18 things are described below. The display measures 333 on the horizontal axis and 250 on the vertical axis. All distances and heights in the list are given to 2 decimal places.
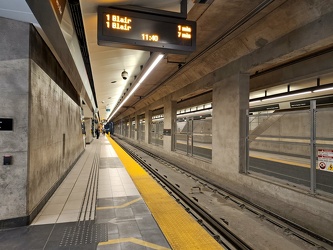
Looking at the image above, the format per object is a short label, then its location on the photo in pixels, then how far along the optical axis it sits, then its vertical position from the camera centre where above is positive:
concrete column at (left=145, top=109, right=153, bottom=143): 16.97 +0.38
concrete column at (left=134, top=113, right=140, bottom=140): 22.31 +0.59
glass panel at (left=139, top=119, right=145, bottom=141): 19.86 -0.57
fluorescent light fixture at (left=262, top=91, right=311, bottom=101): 8.97 +1.44
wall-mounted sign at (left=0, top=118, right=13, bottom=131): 3.56 +0.05
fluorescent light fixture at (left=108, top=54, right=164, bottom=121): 5.95 +1.84
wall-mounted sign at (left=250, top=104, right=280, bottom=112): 11.03 +1.06
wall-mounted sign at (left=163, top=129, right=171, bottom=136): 11.95 -0.20
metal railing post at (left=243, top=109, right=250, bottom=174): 5.88 -0.61
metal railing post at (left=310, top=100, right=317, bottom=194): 4.06 -0.26
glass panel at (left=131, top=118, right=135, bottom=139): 27.04 -0.47
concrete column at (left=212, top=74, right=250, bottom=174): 5.94 +0.16
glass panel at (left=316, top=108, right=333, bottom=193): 3.93 -0.45
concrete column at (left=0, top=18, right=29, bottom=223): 3.58 +0.28
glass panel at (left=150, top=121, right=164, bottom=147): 15.11 -0.14
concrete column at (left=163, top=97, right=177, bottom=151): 11.74 +0.44
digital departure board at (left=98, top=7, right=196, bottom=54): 3.60 +1.59
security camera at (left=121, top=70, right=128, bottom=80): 9.64 +2.28
